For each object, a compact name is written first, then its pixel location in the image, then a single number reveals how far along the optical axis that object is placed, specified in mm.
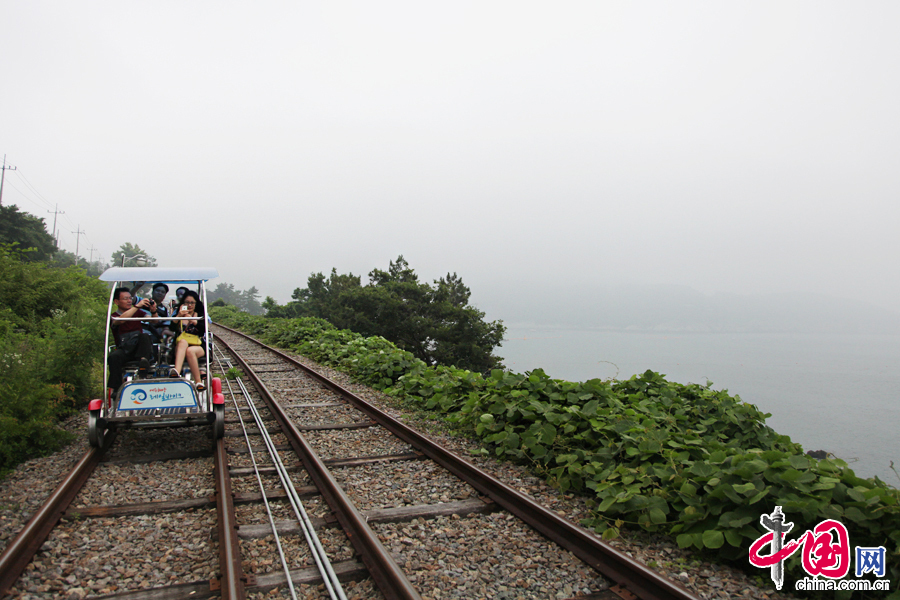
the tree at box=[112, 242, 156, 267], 117194
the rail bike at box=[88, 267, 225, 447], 5496
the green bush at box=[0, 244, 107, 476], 5621
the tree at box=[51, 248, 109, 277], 89050
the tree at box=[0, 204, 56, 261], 34906
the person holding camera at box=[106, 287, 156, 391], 5824
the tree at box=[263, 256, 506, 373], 43312
